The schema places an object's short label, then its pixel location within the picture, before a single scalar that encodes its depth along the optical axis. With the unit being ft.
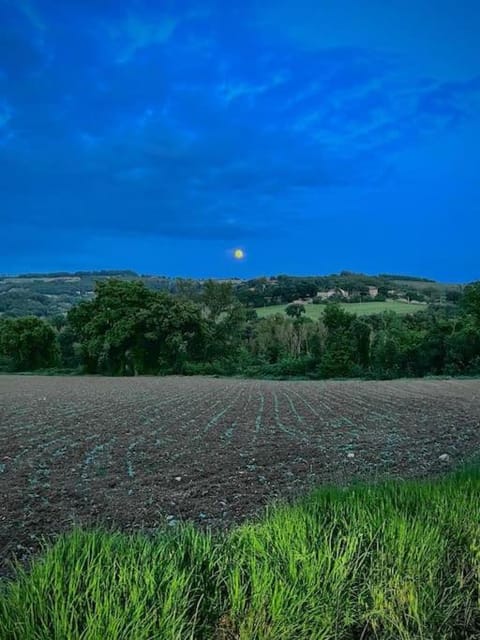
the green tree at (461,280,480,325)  153.89
